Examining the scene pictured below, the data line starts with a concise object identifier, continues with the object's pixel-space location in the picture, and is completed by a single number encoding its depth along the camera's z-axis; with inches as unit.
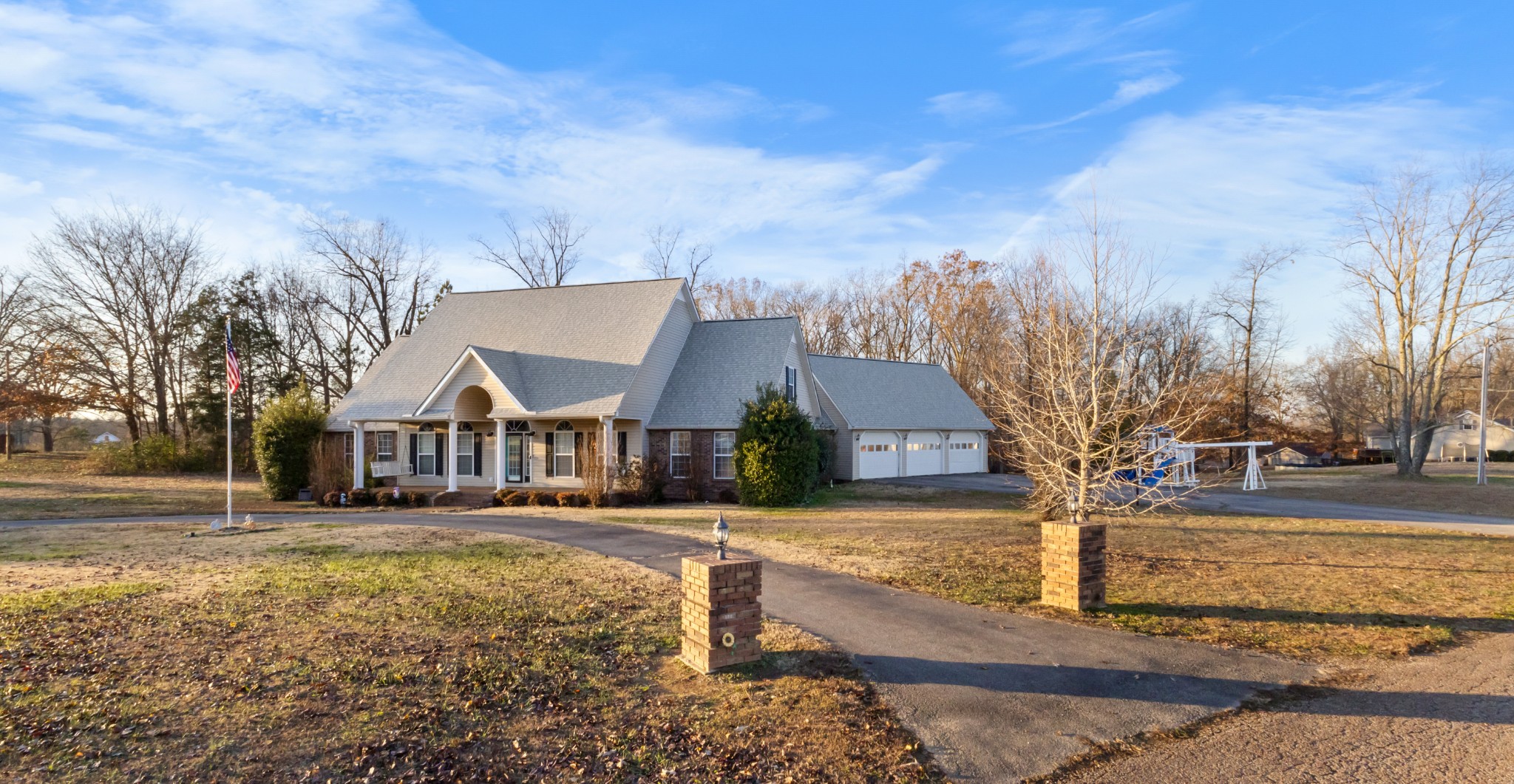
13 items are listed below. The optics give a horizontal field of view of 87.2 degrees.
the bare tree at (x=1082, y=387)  451.5
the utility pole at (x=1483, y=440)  1176.8
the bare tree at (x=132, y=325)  1534.2
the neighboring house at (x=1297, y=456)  2119.8
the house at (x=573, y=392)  1012.5
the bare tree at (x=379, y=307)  1829.5
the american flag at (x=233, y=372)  705.0
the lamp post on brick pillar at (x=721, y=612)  280.7
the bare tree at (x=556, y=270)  1877.5
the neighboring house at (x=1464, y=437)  2389.3
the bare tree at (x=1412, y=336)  1213.1
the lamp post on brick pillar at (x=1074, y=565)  382.6
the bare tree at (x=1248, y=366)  1803.6
